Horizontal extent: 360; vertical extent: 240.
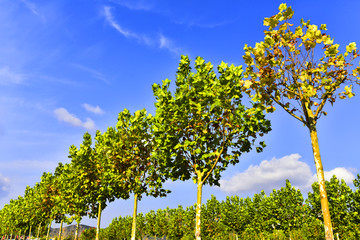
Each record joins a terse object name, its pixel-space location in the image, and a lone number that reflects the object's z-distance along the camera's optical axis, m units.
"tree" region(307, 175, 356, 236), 30.16
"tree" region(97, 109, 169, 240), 18.67
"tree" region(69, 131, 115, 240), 24.80
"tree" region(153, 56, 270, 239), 13.32
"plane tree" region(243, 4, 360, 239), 9.14
